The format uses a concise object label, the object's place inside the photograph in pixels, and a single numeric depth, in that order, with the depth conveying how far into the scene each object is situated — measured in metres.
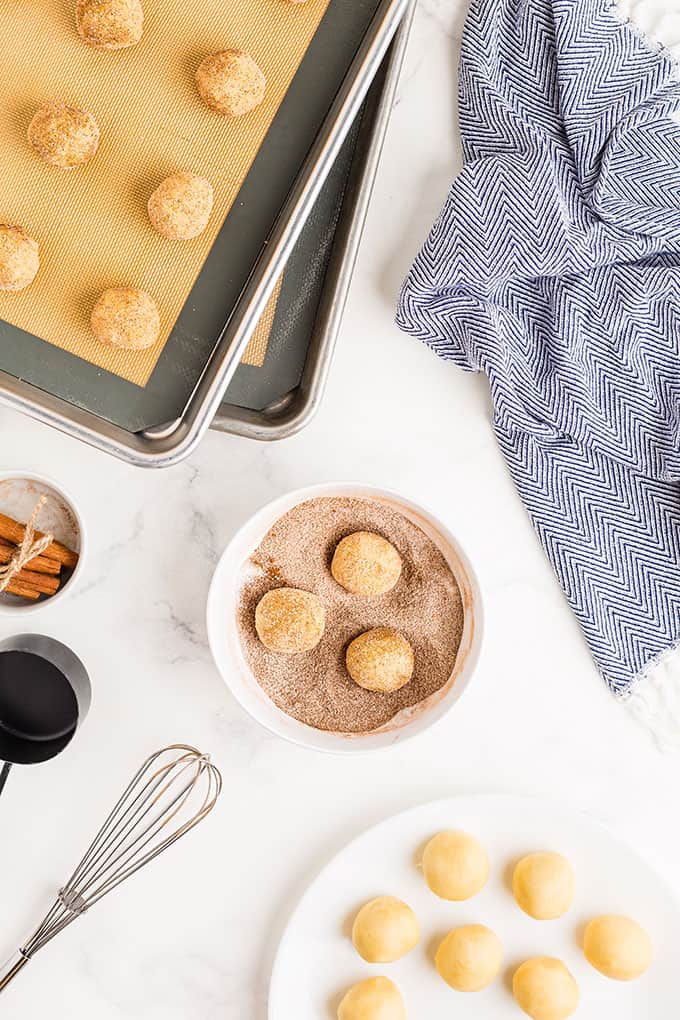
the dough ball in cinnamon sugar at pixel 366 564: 0.99
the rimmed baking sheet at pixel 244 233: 0.89
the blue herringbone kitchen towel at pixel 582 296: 0.98
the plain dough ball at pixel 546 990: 1.01
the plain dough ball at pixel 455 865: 1.01
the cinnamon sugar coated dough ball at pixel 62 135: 0.83
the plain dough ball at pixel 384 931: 1.01
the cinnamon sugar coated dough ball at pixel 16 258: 0.84
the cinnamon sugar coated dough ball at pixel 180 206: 0.84
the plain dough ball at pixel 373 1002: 1.01
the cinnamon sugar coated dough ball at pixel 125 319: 0.85
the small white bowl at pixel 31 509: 1.00
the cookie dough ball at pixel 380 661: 0.98
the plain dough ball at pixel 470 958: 1.01
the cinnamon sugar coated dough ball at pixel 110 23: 0.84
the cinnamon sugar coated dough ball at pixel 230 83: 0.84
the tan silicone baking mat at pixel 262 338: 0.95
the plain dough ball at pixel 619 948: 1.02
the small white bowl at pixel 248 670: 0.98
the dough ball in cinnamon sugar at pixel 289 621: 0.98
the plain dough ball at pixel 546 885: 1.01
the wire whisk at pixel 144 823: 1.05
